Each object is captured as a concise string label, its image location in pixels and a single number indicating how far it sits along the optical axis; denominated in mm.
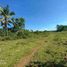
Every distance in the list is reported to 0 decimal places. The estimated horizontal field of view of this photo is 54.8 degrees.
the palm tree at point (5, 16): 16442
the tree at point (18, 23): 17051
